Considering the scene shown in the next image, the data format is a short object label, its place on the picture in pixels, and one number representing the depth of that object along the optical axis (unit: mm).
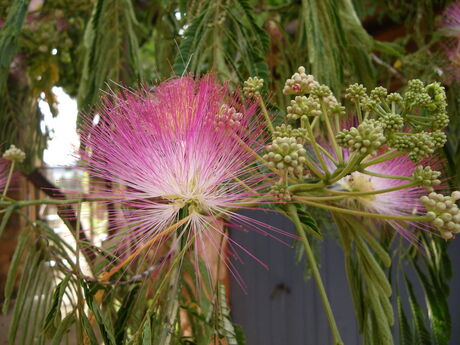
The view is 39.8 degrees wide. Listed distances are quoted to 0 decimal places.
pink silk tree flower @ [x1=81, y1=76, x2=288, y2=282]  170
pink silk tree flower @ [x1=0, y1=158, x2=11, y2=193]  253
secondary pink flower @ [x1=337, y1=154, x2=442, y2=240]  212
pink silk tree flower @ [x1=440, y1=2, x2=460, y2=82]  272
